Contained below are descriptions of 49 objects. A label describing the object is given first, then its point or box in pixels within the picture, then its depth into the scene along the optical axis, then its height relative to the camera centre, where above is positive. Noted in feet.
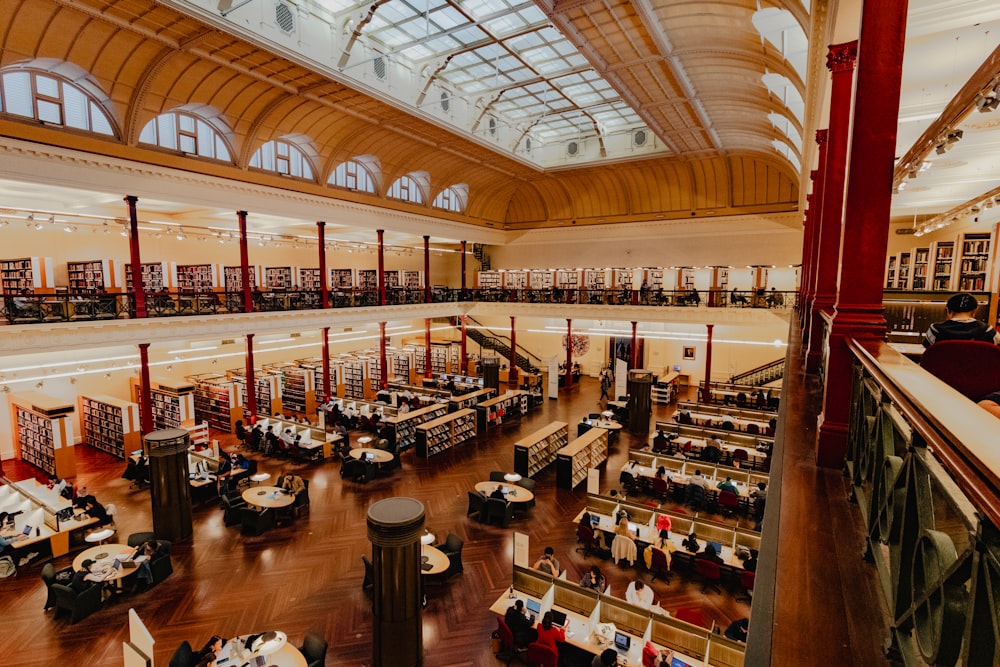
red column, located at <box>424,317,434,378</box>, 65.19 -9.53
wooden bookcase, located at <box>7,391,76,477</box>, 36.09 -11.61
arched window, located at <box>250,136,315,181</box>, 45.47 +11.64
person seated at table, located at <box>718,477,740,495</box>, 31.32 -12.65
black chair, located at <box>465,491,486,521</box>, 30.35 -13.68
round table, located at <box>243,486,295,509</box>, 29.48 -13.14
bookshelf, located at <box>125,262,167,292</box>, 47.98 +0.35
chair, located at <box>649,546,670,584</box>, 24.43 -13.71
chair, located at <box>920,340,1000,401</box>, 6.83 -1.05
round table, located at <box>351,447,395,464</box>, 37.02 -13.18
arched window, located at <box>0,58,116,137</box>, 30.35 +11.73
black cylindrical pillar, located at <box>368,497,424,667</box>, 18.21 -11.46
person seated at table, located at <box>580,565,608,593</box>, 21.48 -12.84
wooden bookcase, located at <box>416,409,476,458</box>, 41.24 -13.04
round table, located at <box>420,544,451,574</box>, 23.76 -13.53
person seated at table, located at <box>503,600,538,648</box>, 19.17 -13.27
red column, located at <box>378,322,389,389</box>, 58.65 -10.10
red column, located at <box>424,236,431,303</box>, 62.28 +1.23
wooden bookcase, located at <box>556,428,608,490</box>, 34.76 -12.61
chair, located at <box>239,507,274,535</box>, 28.66 -13.88
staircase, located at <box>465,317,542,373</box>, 76.69 -9.73
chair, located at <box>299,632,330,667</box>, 17.62 -13.16
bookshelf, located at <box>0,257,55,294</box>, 39.17 +0.35
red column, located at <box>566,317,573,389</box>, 63.00 -9.96
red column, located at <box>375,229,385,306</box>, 55.26 +1.09
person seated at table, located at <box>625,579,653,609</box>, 20.89 -13.24
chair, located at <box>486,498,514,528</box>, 29.50 -13.58
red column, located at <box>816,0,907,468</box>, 8.02 +1.33
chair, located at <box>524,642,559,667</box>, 18.28 -13.64
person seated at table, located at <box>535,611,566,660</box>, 18.57 -13.30
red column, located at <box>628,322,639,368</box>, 59.41 -6.41
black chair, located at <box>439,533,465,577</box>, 24.77 -13.41
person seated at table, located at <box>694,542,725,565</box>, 24.04 -13.02
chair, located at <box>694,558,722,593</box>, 23.59 -13.69
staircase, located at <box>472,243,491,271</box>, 82.28 +4.68
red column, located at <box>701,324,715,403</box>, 56.13 -10.62
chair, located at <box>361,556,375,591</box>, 23.49 -13.94
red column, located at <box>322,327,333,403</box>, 52.01 -9.28
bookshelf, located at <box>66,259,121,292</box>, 41.93 +0.42
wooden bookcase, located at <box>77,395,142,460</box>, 40.19 -12.15
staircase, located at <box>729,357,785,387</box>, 60.80 -10.99
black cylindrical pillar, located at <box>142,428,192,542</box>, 27.43 -11.24
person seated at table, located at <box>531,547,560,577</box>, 23.18 -13.05
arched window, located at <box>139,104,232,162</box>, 37.47 +11.64
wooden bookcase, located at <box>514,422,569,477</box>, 36.40 -12.72
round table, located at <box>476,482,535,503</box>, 30.66 -13.19
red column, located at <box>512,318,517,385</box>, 67.67 -10.10
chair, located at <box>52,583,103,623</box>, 21.62 -14.09
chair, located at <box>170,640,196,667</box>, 17.62 -13.43
